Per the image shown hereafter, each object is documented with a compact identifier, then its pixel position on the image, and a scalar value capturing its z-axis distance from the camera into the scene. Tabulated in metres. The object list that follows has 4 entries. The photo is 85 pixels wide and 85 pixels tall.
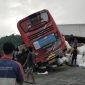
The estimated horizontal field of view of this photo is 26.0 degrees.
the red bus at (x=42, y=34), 10.16
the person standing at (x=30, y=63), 7.65
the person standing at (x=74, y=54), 11.37
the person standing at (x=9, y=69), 2.94
